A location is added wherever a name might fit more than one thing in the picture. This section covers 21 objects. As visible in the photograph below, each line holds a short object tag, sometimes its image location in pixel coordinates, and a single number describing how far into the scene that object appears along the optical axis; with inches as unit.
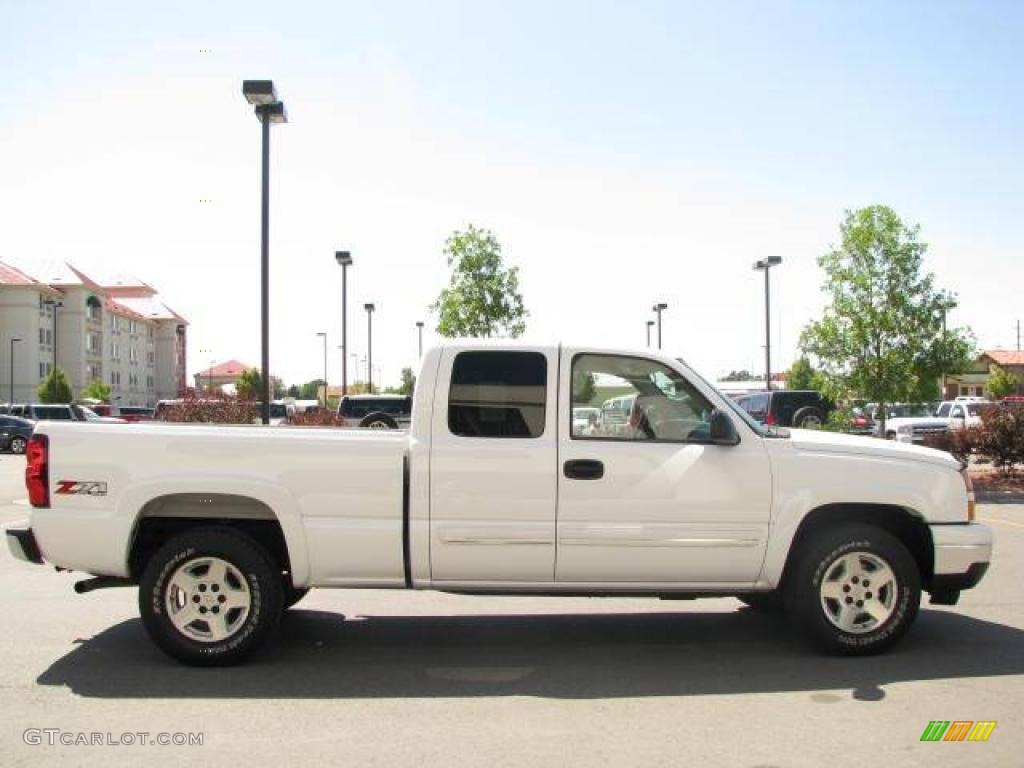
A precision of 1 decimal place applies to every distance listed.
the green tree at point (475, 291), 1212.5
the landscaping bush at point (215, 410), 756.0
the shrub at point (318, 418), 816.7
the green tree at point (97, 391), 3348.9
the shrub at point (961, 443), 679.7
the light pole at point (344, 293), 1080.2
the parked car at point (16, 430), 1293.1
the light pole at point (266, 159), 589.6
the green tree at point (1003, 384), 3052.2
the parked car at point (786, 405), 868.6
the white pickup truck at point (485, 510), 213.2
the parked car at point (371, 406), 911.7
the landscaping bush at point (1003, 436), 667.4
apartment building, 3235.7
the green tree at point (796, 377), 2992.9
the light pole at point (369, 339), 1657.0
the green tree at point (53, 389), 2709.2
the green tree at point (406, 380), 3105.3
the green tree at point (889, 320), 722.2
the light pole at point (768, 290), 1169.4
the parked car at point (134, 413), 1882.4
